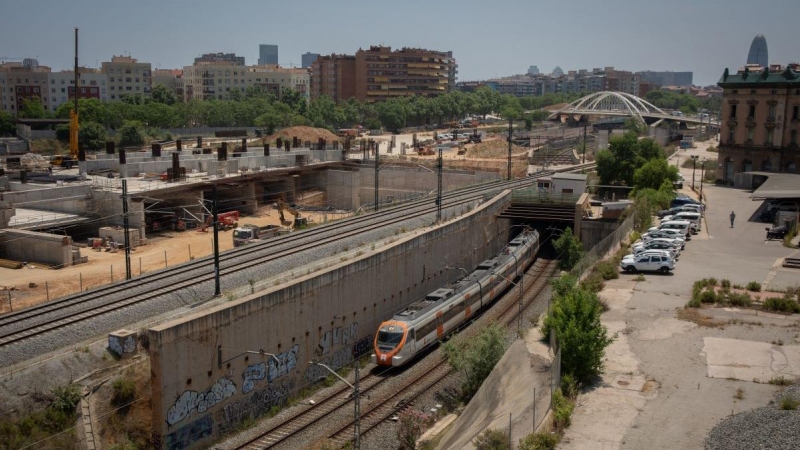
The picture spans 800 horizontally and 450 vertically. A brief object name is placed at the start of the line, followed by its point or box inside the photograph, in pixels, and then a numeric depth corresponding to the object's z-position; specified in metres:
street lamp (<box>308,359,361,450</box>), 22.27
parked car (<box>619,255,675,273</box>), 36.25
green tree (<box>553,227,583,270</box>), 48.09
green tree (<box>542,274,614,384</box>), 23.03
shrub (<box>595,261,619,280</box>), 35.84
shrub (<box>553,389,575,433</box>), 20.00
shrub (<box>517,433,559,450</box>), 18.45
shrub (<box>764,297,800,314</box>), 29.69
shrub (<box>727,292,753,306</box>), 30.47
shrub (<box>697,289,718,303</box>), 31.09
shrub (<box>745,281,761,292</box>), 32.66
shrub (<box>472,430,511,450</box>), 18.62
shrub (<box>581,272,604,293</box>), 33.36
